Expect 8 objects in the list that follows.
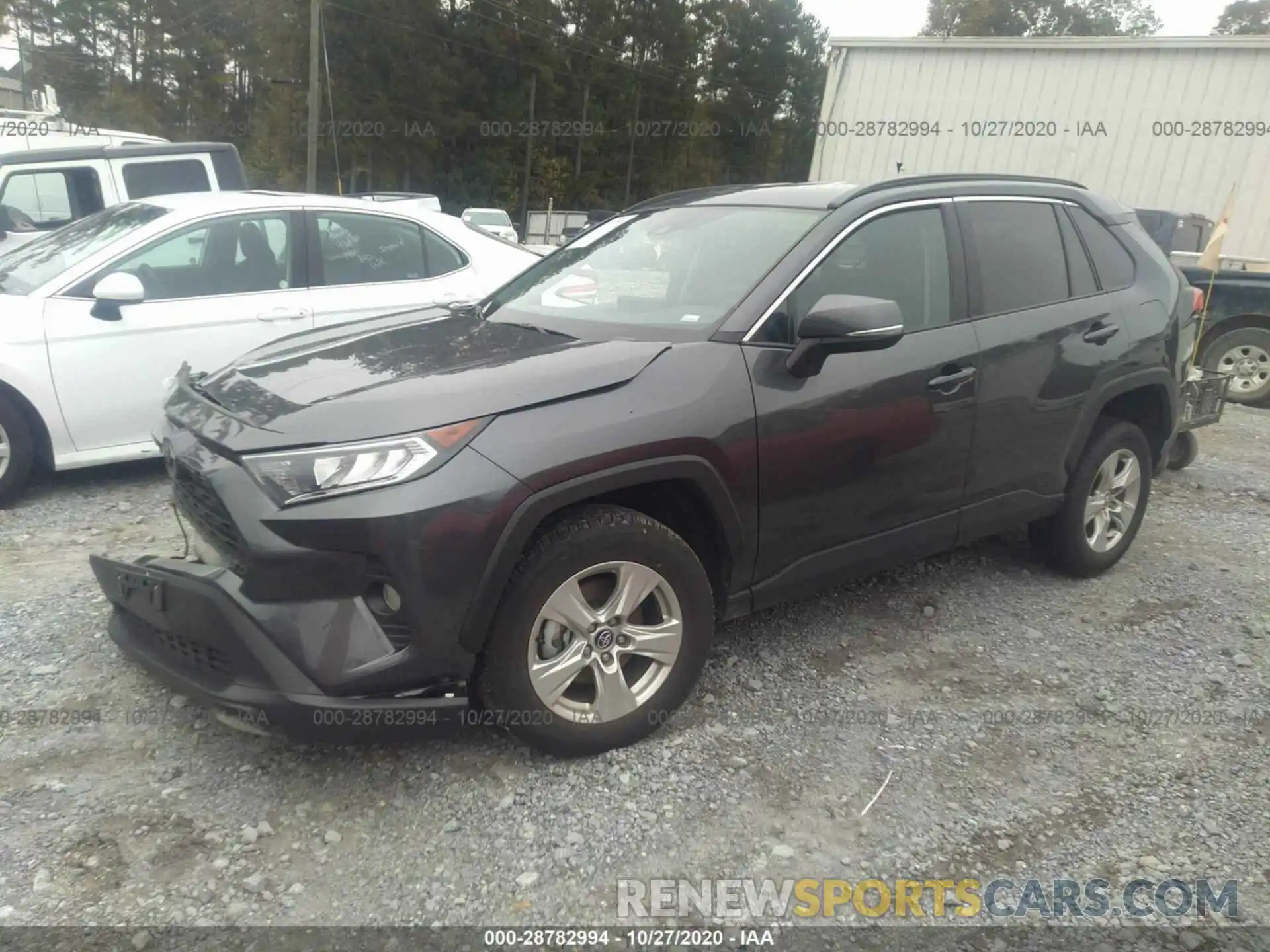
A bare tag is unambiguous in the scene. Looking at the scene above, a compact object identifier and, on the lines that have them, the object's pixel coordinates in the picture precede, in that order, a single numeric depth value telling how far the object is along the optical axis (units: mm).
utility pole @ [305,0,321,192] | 24031
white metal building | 10539
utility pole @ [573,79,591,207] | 44500
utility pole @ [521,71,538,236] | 40522
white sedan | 4793
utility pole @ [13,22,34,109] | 35434
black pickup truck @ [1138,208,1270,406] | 8852
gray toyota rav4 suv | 2477
